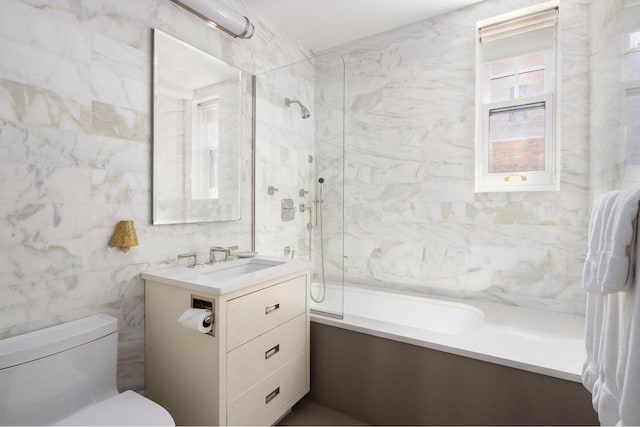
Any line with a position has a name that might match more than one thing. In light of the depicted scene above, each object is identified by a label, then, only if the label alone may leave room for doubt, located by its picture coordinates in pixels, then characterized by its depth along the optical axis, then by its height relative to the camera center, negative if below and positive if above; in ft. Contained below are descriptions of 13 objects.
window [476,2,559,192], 7.14 +2.61
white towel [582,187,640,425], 2.52 -0.98
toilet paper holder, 4.39 -1.42
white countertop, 4.51 -1.12
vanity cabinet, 4.48 -2.32
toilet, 3.52 -2.17
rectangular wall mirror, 5.52 +1.45
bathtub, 4.71 -2.26
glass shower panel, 7.13 +0.96
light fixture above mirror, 5.82 +3.83
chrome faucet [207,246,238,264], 6.11 -0.87
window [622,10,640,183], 3.90 +1.61
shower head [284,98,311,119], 7.77 +2.57
